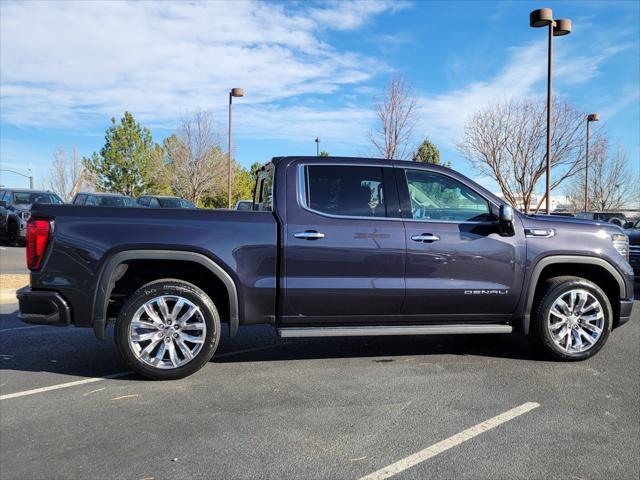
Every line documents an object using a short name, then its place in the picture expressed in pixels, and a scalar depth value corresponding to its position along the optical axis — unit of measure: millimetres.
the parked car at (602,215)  22581
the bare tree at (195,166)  30953
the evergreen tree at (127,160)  41344
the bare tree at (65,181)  48844
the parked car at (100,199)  18672
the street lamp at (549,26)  12799
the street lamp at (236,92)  21781
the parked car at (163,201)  21203
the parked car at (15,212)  16078
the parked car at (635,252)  9648
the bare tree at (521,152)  20531
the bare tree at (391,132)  19156
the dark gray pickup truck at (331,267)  4133
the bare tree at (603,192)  33875
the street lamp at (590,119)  20797
